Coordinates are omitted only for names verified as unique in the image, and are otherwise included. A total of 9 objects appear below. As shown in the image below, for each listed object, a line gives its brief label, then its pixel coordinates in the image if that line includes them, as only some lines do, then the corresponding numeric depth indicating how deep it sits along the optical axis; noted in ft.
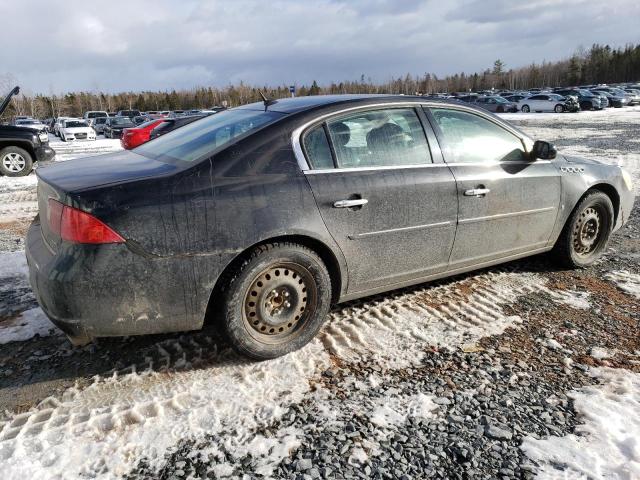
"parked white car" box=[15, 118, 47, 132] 117.80
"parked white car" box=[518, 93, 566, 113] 126.31
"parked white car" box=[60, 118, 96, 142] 87.30
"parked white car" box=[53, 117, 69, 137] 94.62
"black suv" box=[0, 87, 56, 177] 36.27
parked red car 48.55
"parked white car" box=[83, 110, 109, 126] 128.48
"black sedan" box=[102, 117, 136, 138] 97.96
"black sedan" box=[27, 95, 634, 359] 8.70
